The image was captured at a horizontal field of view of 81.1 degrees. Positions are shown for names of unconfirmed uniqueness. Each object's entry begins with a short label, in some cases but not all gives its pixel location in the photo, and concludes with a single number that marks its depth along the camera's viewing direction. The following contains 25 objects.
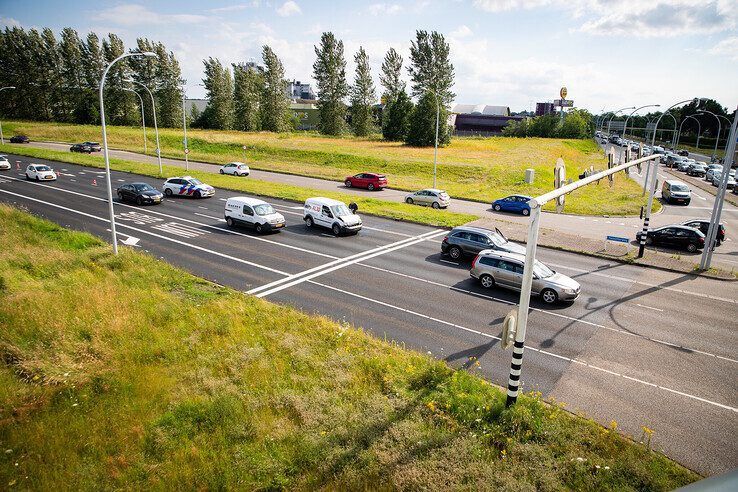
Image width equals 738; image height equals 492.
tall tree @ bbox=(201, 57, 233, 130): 90.75
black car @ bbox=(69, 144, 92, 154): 61.56
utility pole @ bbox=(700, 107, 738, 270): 19.53
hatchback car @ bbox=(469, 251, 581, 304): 17.36
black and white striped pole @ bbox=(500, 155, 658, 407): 9.26
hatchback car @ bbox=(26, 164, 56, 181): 40.75
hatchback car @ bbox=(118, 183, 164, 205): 32.97
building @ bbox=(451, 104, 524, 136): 137.25
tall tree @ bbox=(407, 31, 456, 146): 88.06
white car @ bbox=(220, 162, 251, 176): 49.09
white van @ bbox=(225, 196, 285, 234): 26.45
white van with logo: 26.56
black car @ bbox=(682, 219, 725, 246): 27.55
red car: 43.41
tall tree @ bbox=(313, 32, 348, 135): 91.31
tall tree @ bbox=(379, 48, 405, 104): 93.94
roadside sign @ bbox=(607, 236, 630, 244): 23.05
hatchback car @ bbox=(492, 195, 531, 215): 34.62
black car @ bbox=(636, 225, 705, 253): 25.69
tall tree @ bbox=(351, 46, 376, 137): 91.88
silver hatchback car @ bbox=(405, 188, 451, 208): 36.31
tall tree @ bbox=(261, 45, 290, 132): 89.81
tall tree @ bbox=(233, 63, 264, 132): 91.25
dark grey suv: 21.81
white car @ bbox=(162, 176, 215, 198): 35.97
